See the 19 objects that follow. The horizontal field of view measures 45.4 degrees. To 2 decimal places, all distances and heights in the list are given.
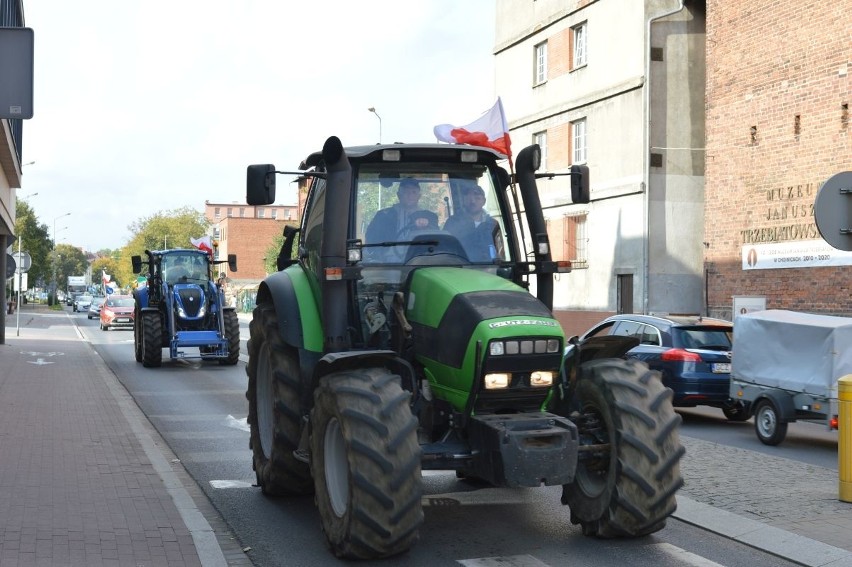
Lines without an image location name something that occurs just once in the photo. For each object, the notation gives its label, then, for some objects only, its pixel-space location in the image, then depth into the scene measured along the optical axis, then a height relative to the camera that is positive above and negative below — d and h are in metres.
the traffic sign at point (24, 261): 33.91 +0.68
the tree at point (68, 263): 160.25 +3.10
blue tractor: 21.98 -0.69
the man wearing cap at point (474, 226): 7.16 +0.39
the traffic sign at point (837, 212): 9.02 +0.60
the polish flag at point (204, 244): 27.30 +1.01
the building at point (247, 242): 116.69 +4.58
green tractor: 5.87 -0.55
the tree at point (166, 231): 111.38 +5.57
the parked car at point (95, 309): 62.47 -1.71
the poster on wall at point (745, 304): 22.09 -0.52
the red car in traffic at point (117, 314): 45.25 -1.46
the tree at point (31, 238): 76.15 +3.31
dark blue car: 13.73 -1.05
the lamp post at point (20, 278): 34.66 +0.12
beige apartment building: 27.56 +3.70
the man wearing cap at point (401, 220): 7.11 +0.43
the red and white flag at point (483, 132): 9.02 +1.33
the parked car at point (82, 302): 79.38 -1.68
